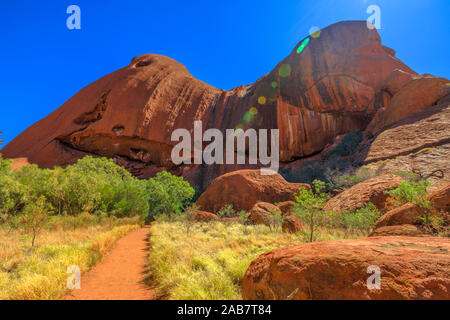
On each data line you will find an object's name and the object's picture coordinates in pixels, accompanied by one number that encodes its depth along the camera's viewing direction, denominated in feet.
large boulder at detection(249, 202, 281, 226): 33.50
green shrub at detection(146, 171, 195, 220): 65.46
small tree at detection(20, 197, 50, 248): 25.50
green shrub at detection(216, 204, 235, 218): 45.32
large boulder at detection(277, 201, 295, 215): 36.09
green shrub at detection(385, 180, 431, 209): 17.65
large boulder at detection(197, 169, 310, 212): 49.08
